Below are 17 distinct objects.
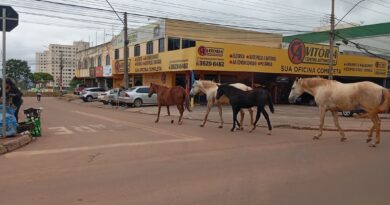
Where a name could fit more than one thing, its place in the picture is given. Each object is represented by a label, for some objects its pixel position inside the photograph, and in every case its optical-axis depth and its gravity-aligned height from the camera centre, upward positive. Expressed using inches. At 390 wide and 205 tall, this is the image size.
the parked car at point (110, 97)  1334.9 -53.5
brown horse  723.4 -26.2
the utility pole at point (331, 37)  1119.5 +124.6
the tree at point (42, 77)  4361.5 +19.6
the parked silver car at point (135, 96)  1254.9 -45.8
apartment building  4360.2 +207.2
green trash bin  510.3 -50.6
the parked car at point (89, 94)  1779.0 -58.0
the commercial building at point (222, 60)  1235.9 +72.7
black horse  586.9 -23.0
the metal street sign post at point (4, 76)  451.1 +2.4
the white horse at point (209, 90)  677.3 -13.6
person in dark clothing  538.7 -18.9
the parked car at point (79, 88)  2321.9 -46.3
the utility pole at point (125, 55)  1295.5 +79.1
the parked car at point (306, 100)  1604.6 -63.3
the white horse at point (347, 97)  482.0 -14.9
